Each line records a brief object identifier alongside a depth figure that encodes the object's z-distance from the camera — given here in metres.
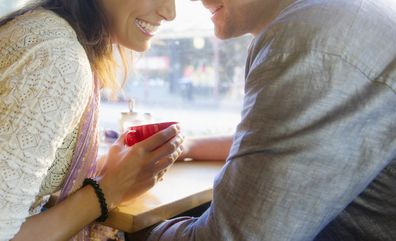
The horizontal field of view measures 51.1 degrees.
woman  0.74
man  0.61
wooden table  0.87
